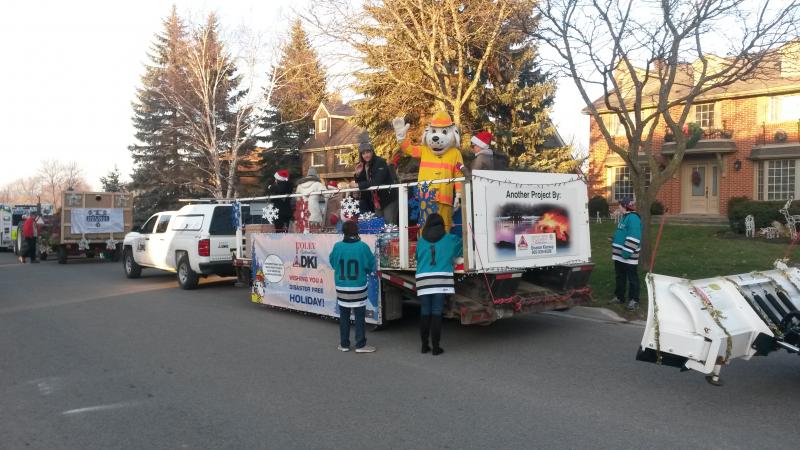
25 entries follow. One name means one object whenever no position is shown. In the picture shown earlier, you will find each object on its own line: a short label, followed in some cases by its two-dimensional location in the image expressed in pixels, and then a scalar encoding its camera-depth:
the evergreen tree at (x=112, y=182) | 45.33
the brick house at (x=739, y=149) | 23.92
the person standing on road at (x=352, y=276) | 7.47
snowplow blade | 4.96
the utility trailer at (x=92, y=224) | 20.95
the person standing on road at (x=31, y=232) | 22.08
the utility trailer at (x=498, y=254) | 7.43
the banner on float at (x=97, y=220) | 21.06
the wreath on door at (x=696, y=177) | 26.08
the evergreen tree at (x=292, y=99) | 21.72
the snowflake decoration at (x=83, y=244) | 21.09
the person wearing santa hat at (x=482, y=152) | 8.70
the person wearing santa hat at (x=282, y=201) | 11.05
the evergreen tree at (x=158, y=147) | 38.03
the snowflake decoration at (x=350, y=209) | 9.38
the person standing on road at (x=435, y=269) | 7.20
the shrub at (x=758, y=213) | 20.19
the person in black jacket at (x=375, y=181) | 9.23
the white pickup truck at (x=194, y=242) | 13.20
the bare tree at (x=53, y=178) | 87.50
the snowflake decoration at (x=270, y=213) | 10.95
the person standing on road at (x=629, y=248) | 9.55
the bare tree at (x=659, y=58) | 10.69
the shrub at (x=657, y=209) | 25.00
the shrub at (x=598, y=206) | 27.69
